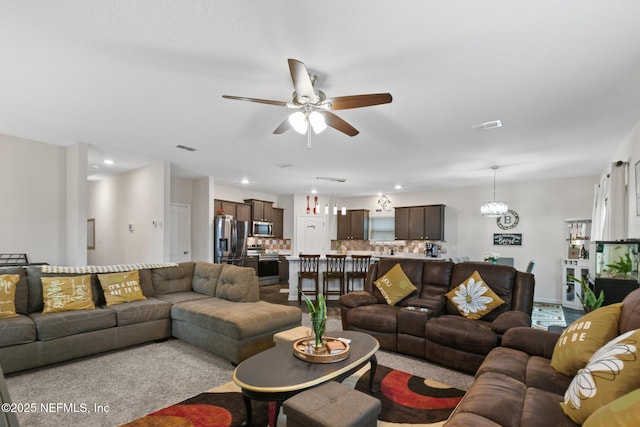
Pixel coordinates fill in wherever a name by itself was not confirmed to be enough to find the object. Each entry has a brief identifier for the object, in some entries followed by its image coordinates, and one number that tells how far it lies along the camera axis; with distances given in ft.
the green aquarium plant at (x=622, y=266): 10.94
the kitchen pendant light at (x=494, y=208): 20.47
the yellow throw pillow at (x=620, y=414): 3.40
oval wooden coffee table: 6.40
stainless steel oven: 29.17
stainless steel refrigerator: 24.75
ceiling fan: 7.45
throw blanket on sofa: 12.14
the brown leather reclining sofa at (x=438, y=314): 10.07
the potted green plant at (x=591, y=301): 10.12
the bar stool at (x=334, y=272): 21.16
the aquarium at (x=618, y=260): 10.78
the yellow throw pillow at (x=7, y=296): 10.32
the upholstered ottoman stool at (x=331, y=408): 5.37
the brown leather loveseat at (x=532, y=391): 3.84
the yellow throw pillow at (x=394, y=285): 13.42
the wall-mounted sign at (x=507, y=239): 24.48
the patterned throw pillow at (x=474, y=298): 11.44
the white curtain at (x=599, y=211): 17.17
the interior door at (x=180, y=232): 24.71
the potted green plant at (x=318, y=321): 7.90
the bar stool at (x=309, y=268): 21.17
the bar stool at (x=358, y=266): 21.24
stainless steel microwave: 30.40
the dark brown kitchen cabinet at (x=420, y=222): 27.86
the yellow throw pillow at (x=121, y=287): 12.69
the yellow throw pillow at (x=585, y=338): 6.15
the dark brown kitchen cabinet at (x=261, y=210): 30.50
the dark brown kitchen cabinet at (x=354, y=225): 32.78
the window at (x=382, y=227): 32.04
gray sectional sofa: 10.12
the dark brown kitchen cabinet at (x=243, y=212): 29.02
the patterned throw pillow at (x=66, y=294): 11.25
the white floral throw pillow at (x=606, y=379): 4.49
